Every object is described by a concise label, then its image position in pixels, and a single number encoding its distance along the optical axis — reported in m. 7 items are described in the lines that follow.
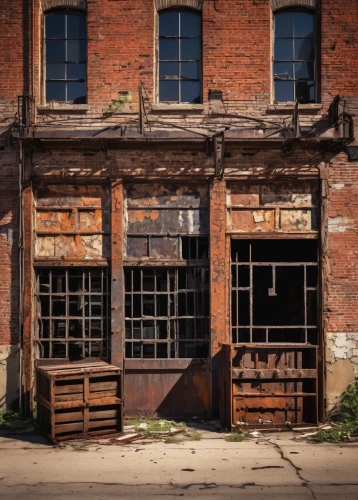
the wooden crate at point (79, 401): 10.00
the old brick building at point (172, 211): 11.72
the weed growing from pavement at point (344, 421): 10.04
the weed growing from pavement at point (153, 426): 10.66
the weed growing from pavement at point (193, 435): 10.27
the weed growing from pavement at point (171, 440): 10.00
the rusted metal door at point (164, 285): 11.74
